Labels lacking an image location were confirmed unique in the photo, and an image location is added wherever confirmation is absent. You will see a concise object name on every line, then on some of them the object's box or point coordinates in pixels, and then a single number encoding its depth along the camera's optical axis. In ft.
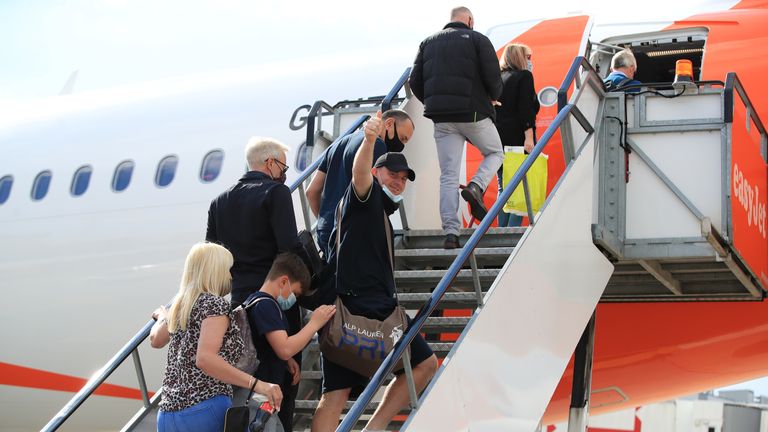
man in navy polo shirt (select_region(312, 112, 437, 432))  28.68
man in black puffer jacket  37.09
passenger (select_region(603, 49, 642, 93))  45.39
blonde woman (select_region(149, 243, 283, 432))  25.20
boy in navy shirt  26.55
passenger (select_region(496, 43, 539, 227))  42.68
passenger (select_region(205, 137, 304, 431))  29.50
